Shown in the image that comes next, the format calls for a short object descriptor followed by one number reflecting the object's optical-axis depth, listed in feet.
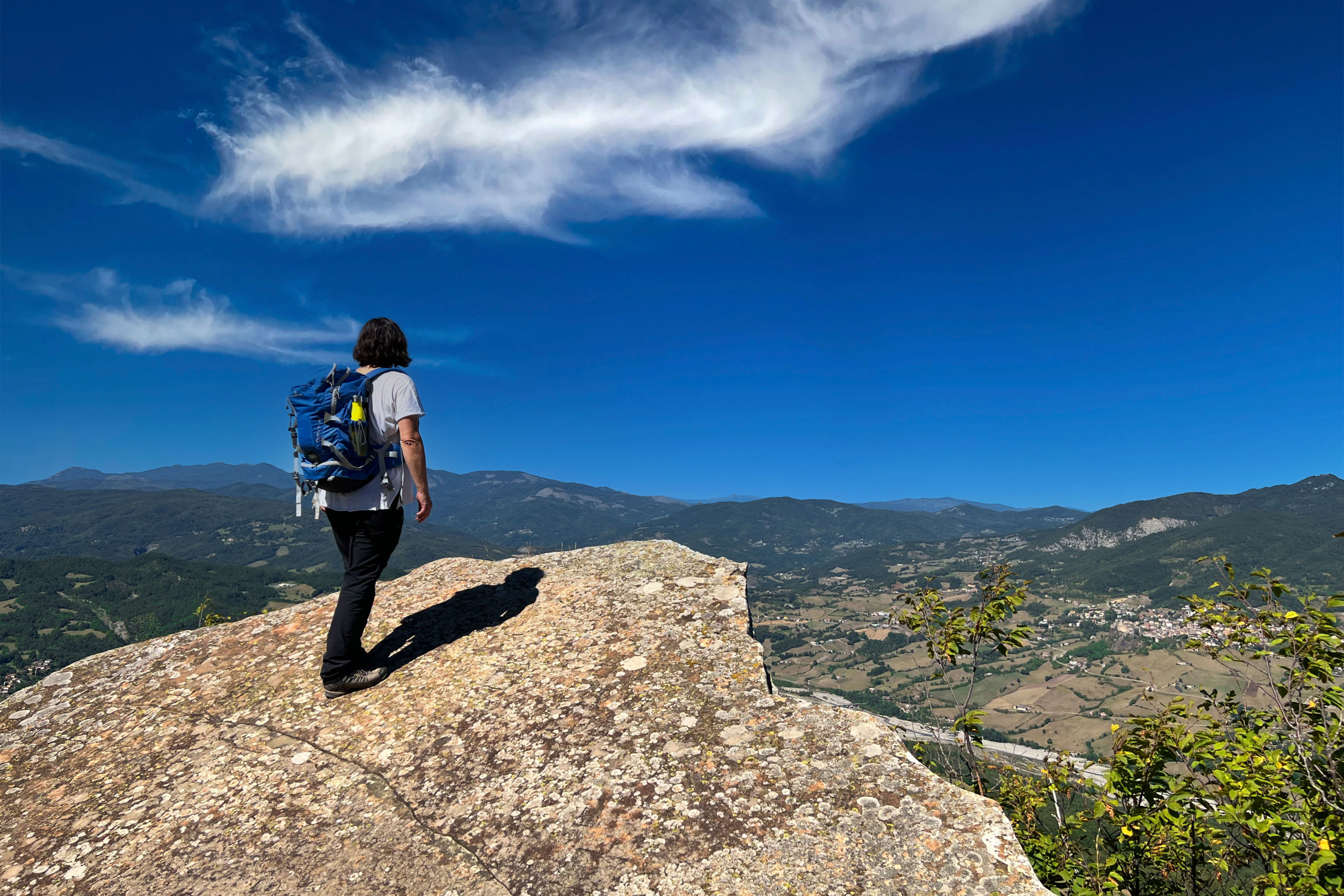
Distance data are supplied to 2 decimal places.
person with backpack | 19.84
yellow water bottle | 20.34
